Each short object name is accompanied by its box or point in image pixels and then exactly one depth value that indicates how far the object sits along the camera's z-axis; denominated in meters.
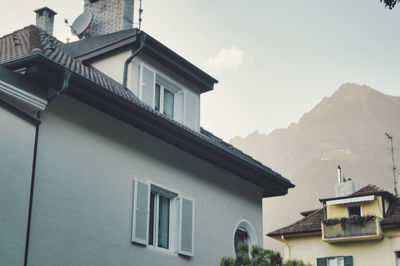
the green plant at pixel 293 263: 10.99
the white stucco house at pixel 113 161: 9.99
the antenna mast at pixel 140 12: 16.68
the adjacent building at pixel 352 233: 33.62
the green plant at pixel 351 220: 33.66
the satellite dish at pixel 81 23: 16.70
